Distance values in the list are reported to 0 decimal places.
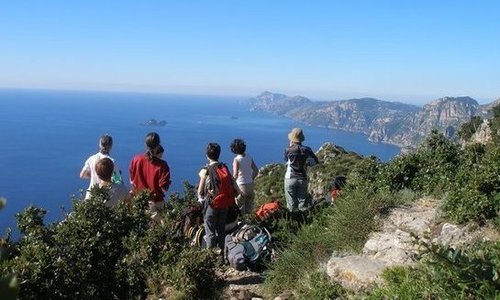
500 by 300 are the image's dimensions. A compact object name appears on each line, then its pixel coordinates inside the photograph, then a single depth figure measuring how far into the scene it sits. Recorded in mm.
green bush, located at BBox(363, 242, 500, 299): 2957
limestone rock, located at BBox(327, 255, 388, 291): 4219
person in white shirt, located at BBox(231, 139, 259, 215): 7734
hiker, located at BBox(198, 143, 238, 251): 6137
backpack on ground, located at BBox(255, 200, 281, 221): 6930
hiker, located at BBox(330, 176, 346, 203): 8147
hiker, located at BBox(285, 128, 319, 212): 7828
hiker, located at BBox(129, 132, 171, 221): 6539
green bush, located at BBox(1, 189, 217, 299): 4152
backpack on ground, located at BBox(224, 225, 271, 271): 5766
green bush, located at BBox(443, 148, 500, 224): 5371
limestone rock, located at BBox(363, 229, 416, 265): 4734
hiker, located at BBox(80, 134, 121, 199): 6738
